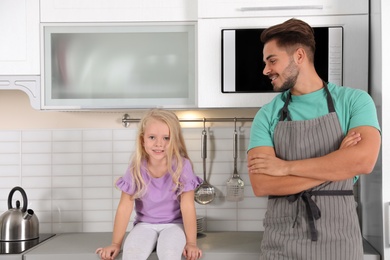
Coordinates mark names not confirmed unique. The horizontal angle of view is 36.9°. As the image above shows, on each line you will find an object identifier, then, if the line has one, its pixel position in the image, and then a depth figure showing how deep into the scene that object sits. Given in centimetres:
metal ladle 273
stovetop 230
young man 191
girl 230
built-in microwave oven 237
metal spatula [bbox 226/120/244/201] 272
